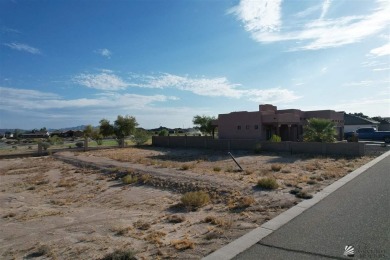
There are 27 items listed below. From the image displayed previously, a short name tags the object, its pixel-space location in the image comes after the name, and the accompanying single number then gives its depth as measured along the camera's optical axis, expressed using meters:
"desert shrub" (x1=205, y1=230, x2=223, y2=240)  7.18
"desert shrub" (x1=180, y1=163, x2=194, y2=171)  20.53
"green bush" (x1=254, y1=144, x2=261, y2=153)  33.25
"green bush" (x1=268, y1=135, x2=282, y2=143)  36.28
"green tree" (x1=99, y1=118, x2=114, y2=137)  58.94
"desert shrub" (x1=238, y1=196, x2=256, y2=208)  10.28
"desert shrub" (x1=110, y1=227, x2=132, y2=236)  8.39
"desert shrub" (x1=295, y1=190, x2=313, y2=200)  10.55
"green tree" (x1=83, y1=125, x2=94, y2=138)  73.26
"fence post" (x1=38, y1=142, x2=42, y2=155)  36.87
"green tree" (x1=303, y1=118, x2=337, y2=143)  31.78
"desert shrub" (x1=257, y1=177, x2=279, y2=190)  12.60
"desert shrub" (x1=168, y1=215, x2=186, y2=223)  9.34
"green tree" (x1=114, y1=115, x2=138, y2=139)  56.91
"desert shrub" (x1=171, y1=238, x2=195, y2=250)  6.69
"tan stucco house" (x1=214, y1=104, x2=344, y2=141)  42.38
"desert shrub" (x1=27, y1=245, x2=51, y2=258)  7.24
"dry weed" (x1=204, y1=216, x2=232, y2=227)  8.21
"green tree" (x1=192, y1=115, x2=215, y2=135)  61.21
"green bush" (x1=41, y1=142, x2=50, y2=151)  40.82
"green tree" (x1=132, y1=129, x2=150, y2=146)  51.31
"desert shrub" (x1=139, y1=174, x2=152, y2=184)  17.55
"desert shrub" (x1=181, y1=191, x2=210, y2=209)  11.23
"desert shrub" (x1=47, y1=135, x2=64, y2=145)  49.67
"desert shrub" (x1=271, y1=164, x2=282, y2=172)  19.02
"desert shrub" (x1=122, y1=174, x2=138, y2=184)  17.88
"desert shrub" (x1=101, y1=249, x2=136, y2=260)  6.08
